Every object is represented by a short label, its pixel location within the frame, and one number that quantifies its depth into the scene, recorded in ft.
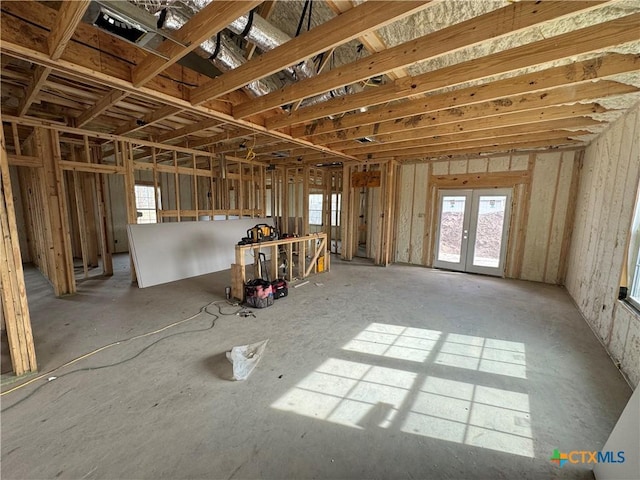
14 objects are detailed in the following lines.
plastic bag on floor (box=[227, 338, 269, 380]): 7.82
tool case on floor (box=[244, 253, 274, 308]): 12.96
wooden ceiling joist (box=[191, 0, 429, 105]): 5.33
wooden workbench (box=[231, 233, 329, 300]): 13.83
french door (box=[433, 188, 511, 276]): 19.29
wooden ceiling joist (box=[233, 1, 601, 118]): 5.41
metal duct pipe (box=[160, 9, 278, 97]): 7.82
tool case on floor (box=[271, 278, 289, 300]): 14.17
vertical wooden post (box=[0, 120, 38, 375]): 7.26
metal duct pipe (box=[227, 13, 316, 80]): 7.04
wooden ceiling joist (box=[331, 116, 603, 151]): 11.95
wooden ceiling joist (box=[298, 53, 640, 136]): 7.49
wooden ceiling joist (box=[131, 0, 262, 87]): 5.38
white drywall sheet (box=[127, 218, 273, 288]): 15.85
